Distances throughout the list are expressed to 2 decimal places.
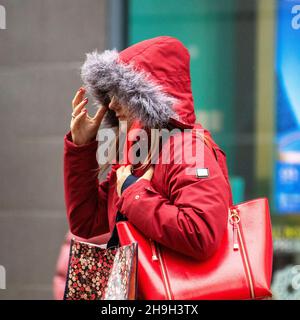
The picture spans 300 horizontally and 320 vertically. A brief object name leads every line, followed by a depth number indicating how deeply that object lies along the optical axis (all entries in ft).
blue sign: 35.35
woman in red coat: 17.17
